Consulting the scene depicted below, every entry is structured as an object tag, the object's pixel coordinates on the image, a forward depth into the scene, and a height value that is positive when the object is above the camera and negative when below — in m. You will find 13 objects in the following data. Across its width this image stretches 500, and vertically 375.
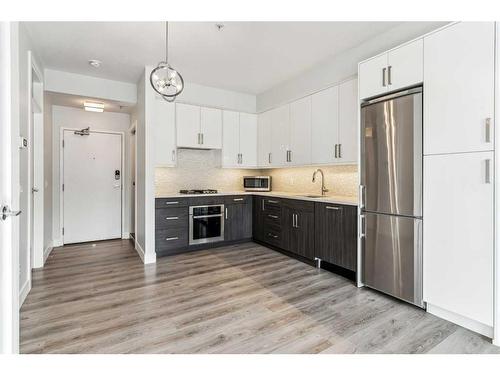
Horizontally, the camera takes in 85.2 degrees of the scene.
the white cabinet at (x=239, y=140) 4.88 +0.82
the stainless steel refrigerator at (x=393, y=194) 2.43 -0.10
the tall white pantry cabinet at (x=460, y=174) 1.99 +0.08
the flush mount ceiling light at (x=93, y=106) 4.46 +1.32
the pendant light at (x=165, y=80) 2.44 +0.95
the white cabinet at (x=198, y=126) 4.41 +0.98
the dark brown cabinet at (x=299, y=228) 3.67 -0.62
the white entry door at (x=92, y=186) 4.86 -0.02
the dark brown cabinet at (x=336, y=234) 3.08 -0.61
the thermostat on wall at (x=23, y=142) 2.71 +0.45
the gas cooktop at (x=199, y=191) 4.59 -0.11
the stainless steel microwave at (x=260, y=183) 5.10 +0.02
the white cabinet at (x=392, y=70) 2.43 +1.09
